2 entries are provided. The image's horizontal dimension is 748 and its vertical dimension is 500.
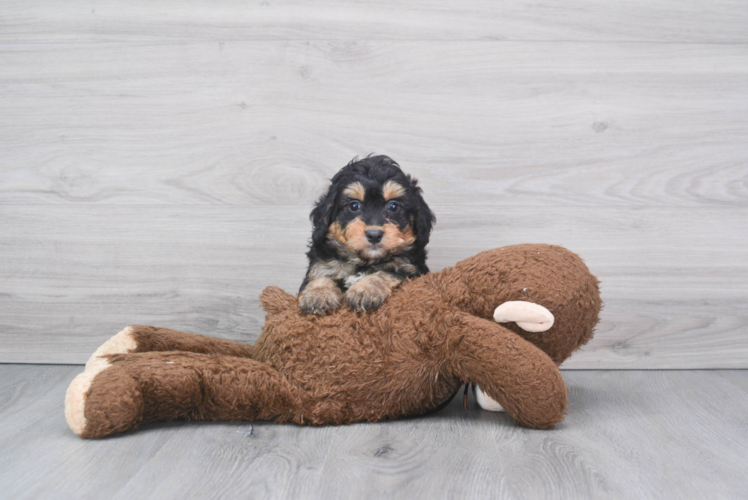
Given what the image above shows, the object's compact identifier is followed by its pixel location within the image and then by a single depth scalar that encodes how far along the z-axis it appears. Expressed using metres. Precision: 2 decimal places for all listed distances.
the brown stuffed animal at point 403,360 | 1.50
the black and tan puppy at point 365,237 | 1.69
